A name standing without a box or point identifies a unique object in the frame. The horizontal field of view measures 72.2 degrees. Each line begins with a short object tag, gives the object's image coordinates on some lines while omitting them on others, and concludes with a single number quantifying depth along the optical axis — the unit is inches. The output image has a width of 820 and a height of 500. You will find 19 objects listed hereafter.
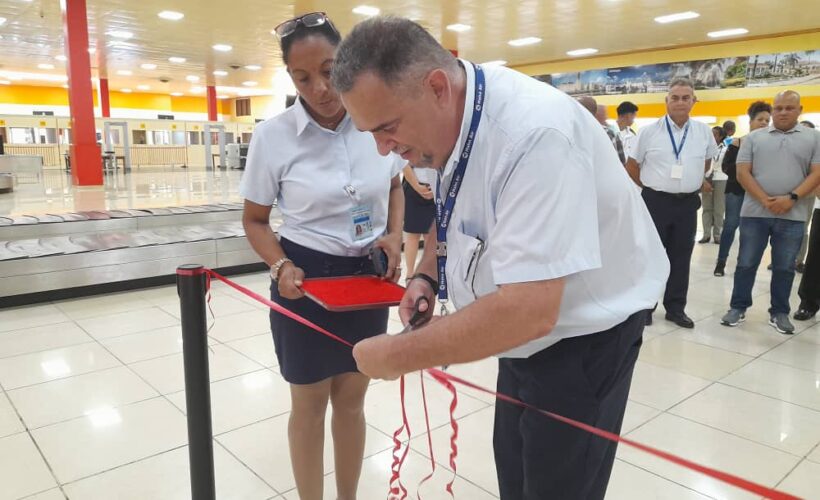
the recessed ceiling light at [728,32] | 542.0
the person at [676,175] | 153.1
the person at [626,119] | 267.6
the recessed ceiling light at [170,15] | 483.2
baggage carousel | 172.2
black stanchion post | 60.3
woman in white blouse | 60.9
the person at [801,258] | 231.6
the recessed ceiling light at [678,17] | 479.5
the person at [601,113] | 171.8
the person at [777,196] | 149.3
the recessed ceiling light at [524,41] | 597.9
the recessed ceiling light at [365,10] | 466.3
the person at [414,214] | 164.2
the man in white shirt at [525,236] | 32.3
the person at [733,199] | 225.5
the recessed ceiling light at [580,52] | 672.4
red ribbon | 33.0
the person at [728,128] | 324.3
